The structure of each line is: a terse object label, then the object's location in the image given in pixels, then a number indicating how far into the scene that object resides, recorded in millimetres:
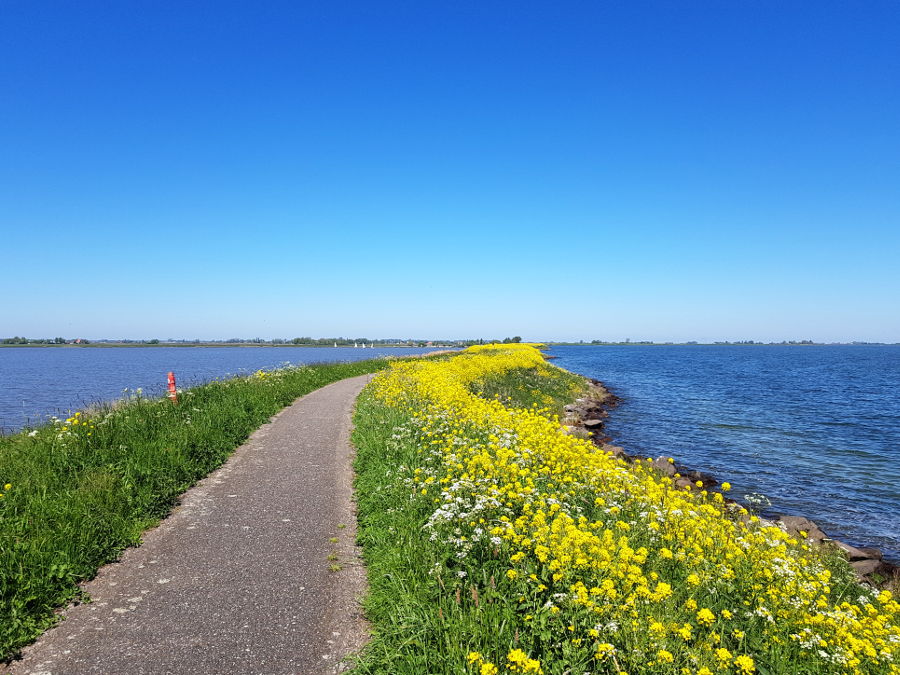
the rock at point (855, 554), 10047
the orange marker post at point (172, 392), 14867
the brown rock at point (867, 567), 9344
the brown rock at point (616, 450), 17469
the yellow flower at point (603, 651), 3659
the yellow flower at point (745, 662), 3613
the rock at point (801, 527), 10898
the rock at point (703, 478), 15688
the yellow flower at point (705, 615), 4074
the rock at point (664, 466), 15019
